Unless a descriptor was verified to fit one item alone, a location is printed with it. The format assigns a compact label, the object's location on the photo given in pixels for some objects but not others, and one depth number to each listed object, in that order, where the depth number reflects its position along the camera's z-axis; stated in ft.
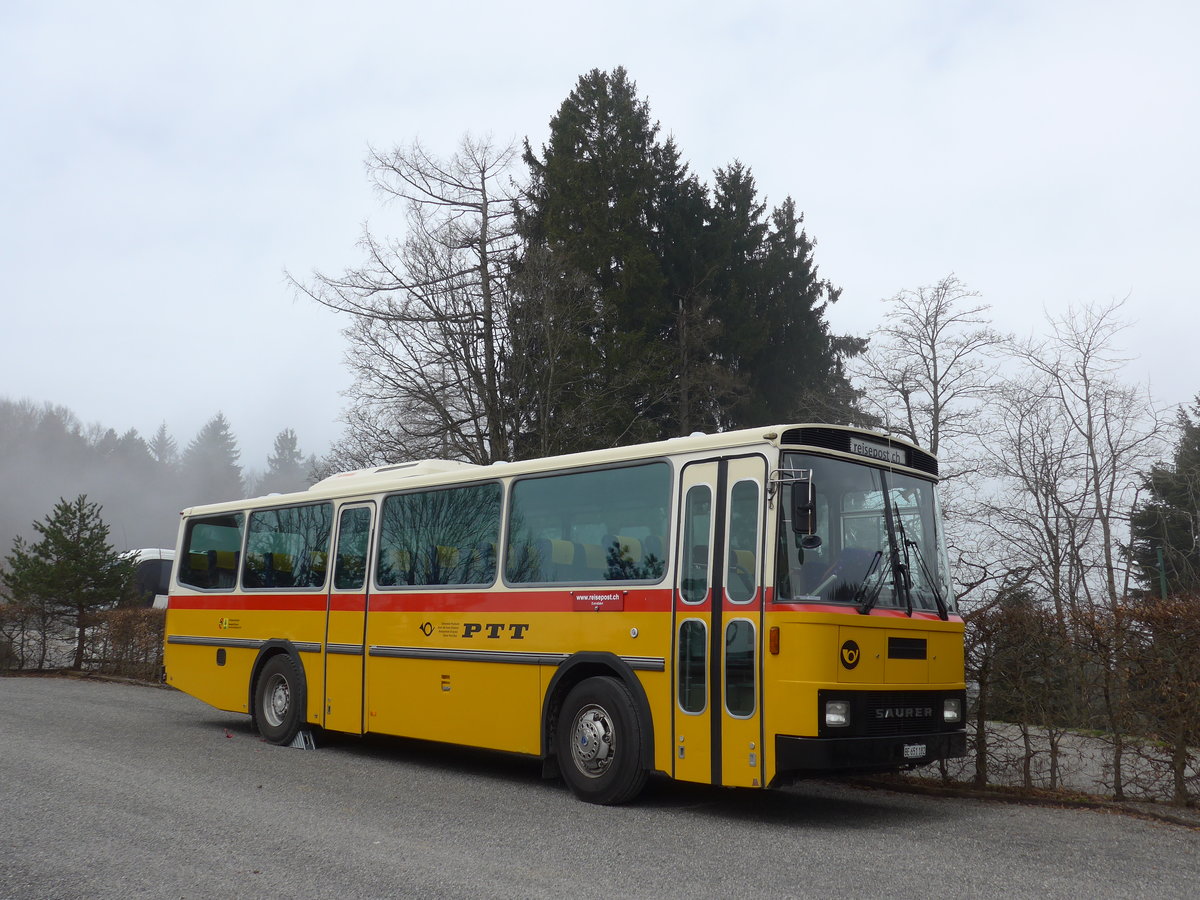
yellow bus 26.14
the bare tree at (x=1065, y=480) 80.43
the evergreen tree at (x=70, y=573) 77.10
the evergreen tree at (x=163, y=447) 467.93
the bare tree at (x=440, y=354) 85.56
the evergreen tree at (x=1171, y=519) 85.35
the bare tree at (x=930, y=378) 86.69
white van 127.10
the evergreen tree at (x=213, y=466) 403.34
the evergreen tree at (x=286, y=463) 488.85
